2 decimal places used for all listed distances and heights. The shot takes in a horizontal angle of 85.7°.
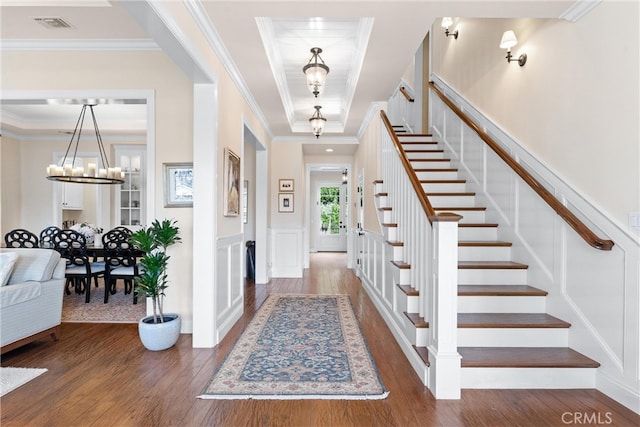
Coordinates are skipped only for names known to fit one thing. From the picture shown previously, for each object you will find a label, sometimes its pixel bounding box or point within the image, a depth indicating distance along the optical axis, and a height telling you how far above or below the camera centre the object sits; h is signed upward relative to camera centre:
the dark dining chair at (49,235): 4.84 -0.33
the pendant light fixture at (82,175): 4.93 +0.56
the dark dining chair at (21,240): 4.82 -0.39
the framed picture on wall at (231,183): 3.60 +0.32
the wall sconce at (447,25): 4.78 +2.75
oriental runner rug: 2.31 -1.20
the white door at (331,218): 12.34 -0.17
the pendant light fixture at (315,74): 3.41 +1.39
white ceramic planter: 3.01 -1.07
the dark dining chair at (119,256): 4.69 -0.59
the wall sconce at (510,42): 3.16 +1.59
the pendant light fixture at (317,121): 5.18 +1.39
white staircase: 2.34 -0.81
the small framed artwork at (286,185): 6.90 +0.56
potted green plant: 3.01 -0.62
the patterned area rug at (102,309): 4.01 -1.23
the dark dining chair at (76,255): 4.75 -0.61
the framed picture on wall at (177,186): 3.48 +0.27
